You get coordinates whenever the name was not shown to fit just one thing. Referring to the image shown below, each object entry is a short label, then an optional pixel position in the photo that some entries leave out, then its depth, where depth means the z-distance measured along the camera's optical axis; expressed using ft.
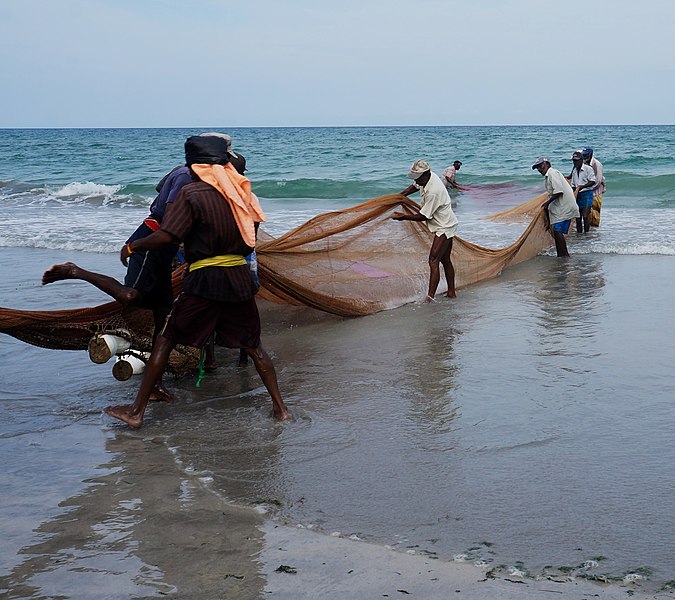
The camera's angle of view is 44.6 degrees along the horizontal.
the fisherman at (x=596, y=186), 40.50
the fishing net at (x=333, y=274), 17.19
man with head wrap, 13.92
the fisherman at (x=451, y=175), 57.20
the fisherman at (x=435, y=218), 25.96
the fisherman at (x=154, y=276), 15.29
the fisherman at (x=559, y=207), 33.99
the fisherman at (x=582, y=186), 39.34
